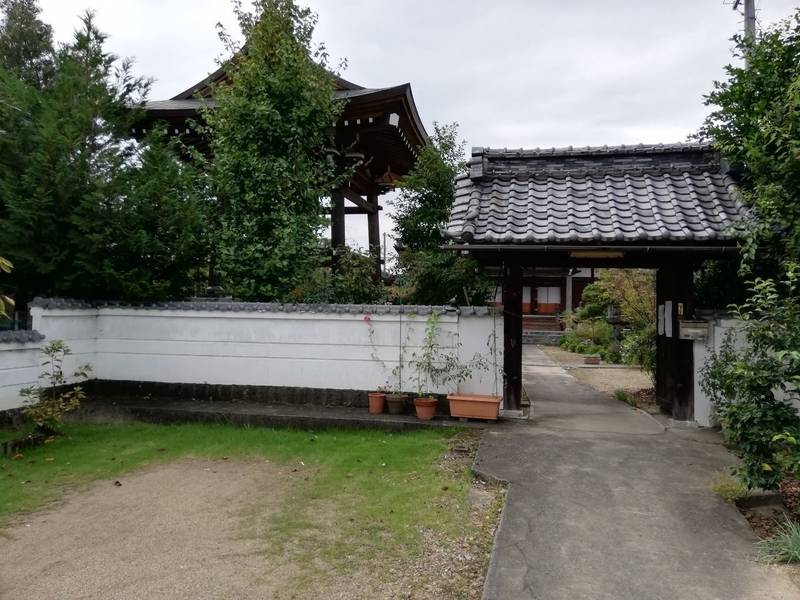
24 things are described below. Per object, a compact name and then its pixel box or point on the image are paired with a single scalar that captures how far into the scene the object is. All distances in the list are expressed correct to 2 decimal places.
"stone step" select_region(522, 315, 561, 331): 25.58
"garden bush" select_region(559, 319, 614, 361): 17.83
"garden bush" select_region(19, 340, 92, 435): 5.99
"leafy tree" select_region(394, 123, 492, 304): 8.66
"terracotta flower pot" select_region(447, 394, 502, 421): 6.45
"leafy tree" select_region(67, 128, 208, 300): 7.14
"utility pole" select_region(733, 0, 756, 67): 9.06
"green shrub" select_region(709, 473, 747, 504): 4.14
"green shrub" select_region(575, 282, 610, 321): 20.30
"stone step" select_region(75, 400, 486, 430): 6.55
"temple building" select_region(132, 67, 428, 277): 8.94
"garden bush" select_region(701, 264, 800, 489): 3.60
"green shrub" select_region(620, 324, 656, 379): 9.01
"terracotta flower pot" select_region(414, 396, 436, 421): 6.55
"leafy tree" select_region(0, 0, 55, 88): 14.31
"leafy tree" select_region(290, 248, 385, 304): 8.16
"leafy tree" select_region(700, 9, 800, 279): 4.11
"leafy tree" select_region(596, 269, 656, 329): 11.38
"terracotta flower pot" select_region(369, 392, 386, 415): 6.89
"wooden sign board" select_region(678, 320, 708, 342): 6.29
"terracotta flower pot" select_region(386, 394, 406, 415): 6.83
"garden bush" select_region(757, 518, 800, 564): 3.20
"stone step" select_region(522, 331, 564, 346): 23.20
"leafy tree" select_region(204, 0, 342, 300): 8.03
